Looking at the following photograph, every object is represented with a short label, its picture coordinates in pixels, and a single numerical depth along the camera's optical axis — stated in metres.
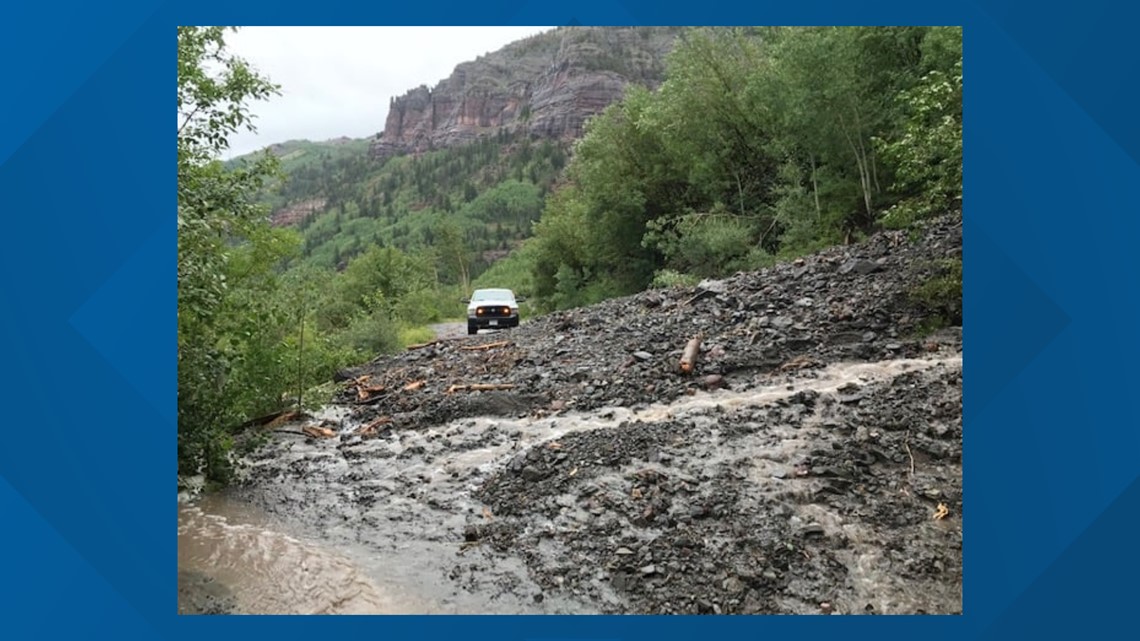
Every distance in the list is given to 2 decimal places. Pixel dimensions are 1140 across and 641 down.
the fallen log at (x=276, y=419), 10.61
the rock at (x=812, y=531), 6.39
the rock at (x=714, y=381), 11.24
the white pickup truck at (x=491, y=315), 22.66
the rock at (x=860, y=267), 14.95
